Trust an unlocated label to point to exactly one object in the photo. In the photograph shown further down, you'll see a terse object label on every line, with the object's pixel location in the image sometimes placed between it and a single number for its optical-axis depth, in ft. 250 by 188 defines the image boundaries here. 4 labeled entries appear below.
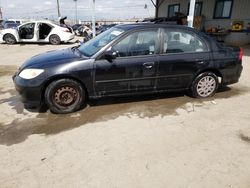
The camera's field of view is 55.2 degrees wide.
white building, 49.60
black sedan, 13.91
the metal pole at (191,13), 25.18
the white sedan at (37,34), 50.11
